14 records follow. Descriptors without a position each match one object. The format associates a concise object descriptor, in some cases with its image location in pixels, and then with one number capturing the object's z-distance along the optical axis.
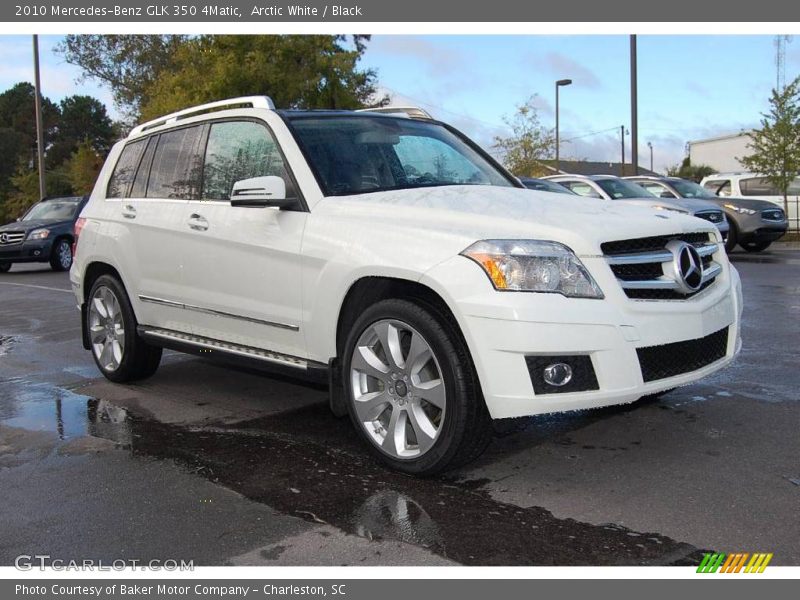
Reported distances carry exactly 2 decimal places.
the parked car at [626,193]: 15.88
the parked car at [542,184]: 14.03
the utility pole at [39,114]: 29.20
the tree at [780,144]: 22.86
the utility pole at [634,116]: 22.25
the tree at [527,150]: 35.59
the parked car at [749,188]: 21.14
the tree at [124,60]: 44.72
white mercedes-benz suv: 3.72
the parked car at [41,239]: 18.62
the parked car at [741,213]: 17.91
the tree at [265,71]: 29.52
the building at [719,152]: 65.19
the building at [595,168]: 60.69
